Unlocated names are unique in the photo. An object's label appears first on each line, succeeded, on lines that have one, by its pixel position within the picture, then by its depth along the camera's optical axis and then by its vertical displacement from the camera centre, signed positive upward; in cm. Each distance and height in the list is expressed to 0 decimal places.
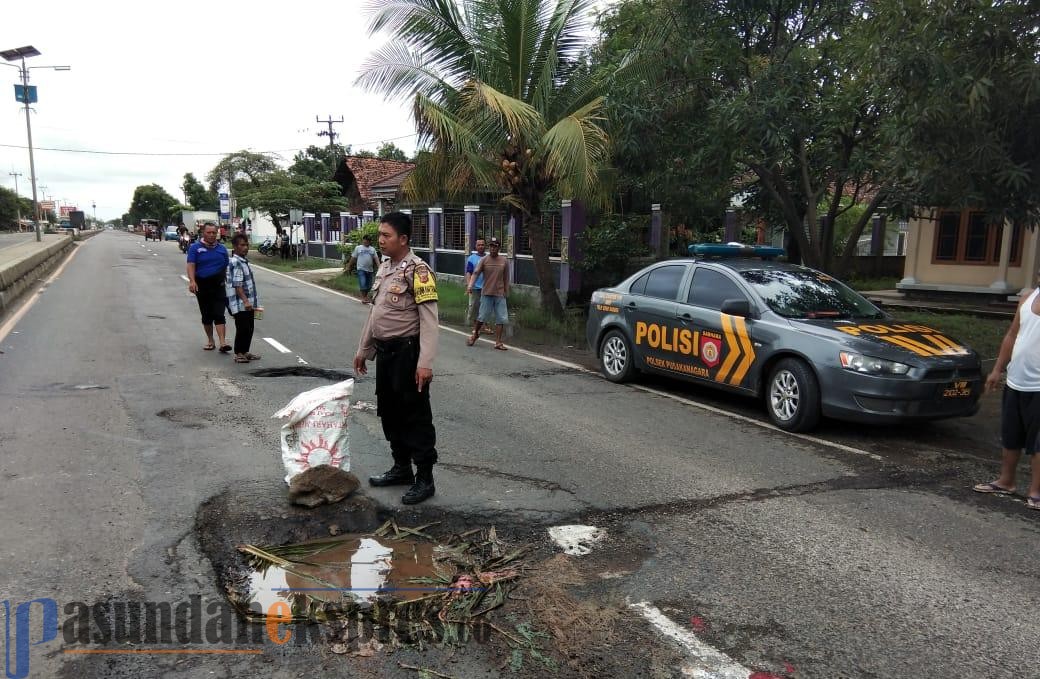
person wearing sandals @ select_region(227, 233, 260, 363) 906 -82
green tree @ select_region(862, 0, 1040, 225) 654 +132
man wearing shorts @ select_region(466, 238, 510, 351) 1112 -83
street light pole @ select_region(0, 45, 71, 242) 3716 +815
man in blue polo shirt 945 -62
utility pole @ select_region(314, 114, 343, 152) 5047 +635
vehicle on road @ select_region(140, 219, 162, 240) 7562 -59
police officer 461 -69
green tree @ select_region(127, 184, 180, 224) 11650 +365
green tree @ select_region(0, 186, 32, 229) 9240 +163
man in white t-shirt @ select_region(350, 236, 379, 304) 1728 -75
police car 624 -97
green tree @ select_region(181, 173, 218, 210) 8761 +359
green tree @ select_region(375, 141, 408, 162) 6725 +705
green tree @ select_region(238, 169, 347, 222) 3372 +136
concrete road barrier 1476 -120
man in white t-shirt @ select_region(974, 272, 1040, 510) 489 -105
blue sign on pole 3812 +649
